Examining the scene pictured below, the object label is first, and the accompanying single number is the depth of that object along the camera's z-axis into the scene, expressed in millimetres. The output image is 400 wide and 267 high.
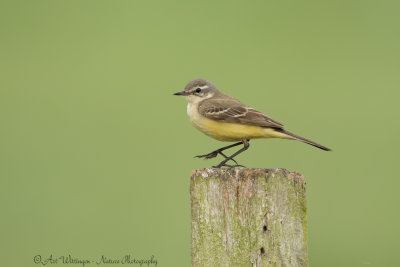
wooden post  8289
